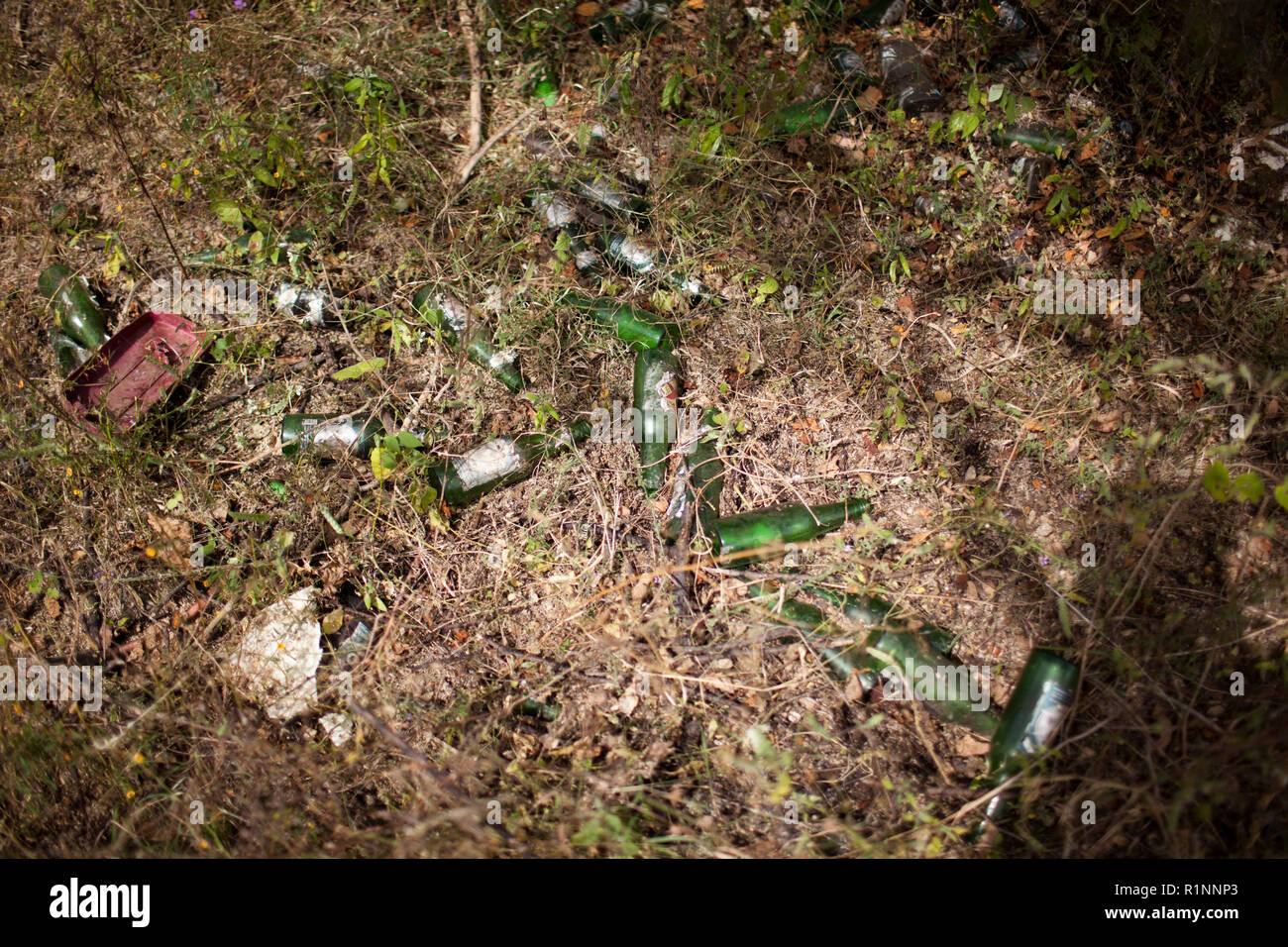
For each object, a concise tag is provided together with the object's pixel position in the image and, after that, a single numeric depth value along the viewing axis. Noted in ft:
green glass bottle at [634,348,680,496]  9.15
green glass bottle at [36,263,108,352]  10.43
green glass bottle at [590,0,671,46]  11.68
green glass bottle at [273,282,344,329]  10.29
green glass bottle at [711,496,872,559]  8.51
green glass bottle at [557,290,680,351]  9.59
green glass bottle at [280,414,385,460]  9.32
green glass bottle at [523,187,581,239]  10.37
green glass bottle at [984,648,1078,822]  7.21
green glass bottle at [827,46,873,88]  10.84
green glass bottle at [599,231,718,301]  9.97
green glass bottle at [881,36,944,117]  10.63
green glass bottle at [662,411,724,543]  8.68
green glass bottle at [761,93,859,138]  10.72
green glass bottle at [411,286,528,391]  9.70
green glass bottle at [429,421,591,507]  9.15
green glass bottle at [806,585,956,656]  7.96
